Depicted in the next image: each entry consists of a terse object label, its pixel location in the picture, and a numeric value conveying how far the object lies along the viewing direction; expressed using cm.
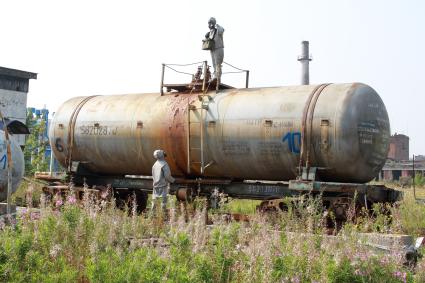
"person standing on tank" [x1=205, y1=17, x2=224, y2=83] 1415
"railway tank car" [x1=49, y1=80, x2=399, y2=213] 1106
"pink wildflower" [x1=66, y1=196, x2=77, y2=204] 752
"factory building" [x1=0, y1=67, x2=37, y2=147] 2728
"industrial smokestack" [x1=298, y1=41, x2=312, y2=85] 4353
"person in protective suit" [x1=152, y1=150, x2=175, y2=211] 1133
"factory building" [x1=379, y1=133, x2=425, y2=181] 6588
